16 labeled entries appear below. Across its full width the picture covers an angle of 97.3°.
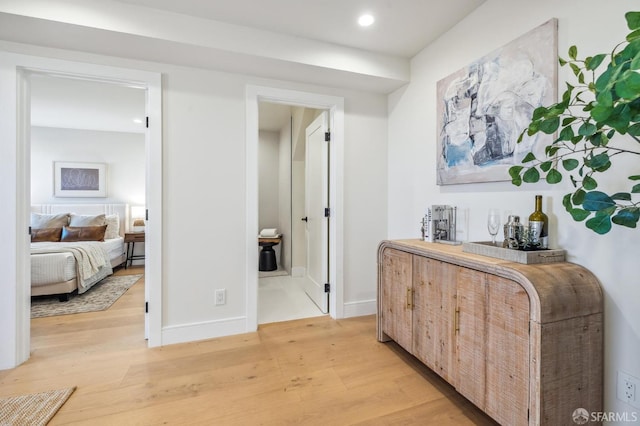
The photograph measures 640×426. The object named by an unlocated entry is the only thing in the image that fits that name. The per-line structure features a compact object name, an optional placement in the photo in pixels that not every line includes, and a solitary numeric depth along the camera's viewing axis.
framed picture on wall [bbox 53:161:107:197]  4.88
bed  3.13
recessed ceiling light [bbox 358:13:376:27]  2.03
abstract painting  1.53
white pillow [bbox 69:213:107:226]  4.45
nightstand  4.76
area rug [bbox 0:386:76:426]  1.45
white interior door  2.91
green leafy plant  0.78
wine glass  1.67
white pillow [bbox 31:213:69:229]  4.32
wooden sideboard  1.16
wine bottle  1.45
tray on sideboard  1.33
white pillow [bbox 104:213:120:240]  4.69
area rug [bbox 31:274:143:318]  2.94
